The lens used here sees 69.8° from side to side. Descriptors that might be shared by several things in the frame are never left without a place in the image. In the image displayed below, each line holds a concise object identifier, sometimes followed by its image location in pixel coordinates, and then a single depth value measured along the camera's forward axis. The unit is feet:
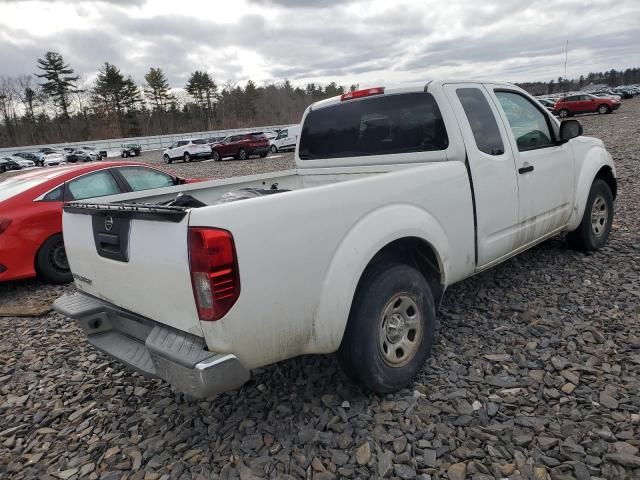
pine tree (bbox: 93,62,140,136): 237.86
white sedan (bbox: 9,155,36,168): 126.77
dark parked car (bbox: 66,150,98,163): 137.59
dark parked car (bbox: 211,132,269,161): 93.25
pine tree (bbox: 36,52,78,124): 224.12
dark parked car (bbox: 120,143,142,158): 159.12
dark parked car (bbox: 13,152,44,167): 140.48
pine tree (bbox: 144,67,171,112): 265.34
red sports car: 17.45
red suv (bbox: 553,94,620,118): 114.11
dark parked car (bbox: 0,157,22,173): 120.98
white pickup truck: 7.04
